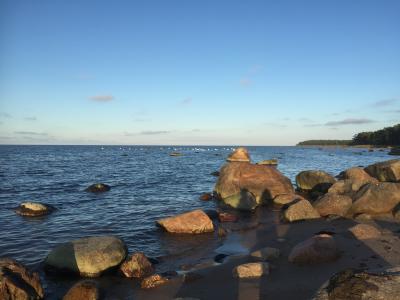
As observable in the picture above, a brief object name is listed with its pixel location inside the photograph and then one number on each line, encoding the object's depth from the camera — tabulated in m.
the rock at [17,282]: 7.71
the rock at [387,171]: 22.49
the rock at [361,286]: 4.96
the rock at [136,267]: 9.68
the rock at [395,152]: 72.15
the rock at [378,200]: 15.13
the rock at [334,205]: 15.61
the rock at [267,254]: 10.30
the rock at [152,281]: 8.76
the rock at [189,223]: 14.12
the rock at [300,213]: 15.30
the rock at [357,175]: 21.89
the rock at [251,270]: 8.85
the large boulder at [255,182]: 21.03
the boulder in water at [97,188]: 25.85
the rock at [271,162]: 45.31
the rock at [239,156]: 31.14
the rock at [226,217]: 16.42
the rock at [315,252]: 9.59
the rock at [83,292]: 8.00
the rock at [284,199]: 19.73
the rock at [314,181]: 23.58
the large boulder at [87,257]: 9.72
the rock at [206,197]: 22.75
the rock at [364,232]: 11.37
